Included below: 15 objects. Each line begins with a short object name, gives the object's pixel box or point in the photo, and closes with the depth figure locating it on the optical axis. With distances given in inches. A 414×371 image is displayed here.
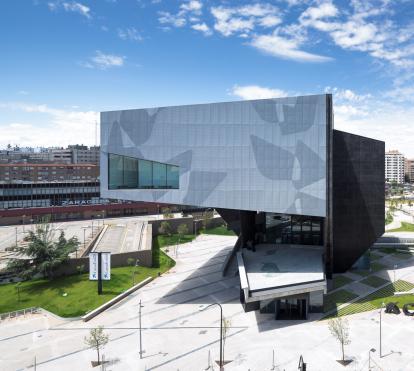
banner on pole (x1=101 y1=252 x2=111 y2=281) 1621.6
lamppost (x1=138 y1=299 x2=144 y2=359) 1125.7
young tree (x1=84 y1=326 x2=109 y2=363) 1066.0
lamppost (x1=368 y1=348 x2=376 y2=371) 1017.7
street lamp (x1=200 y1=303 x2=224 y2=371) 1015.9
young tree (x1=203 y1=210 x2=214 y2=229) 3240.7
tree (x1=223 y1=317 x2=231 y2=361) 1151.6
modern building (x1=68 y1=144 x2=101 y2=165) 7037.4
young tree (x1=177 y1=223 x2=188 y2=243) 2827.3
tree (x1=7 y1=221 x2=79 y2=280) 1720.0
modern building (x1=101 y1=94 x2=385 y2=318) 1376.7
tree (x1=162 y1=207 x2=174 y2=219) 3161.9
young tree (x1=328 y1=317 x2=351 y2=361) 1056.7
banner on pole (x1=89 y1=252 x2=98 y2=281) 1622.8
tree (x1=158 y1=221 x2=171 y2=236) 2856.8
